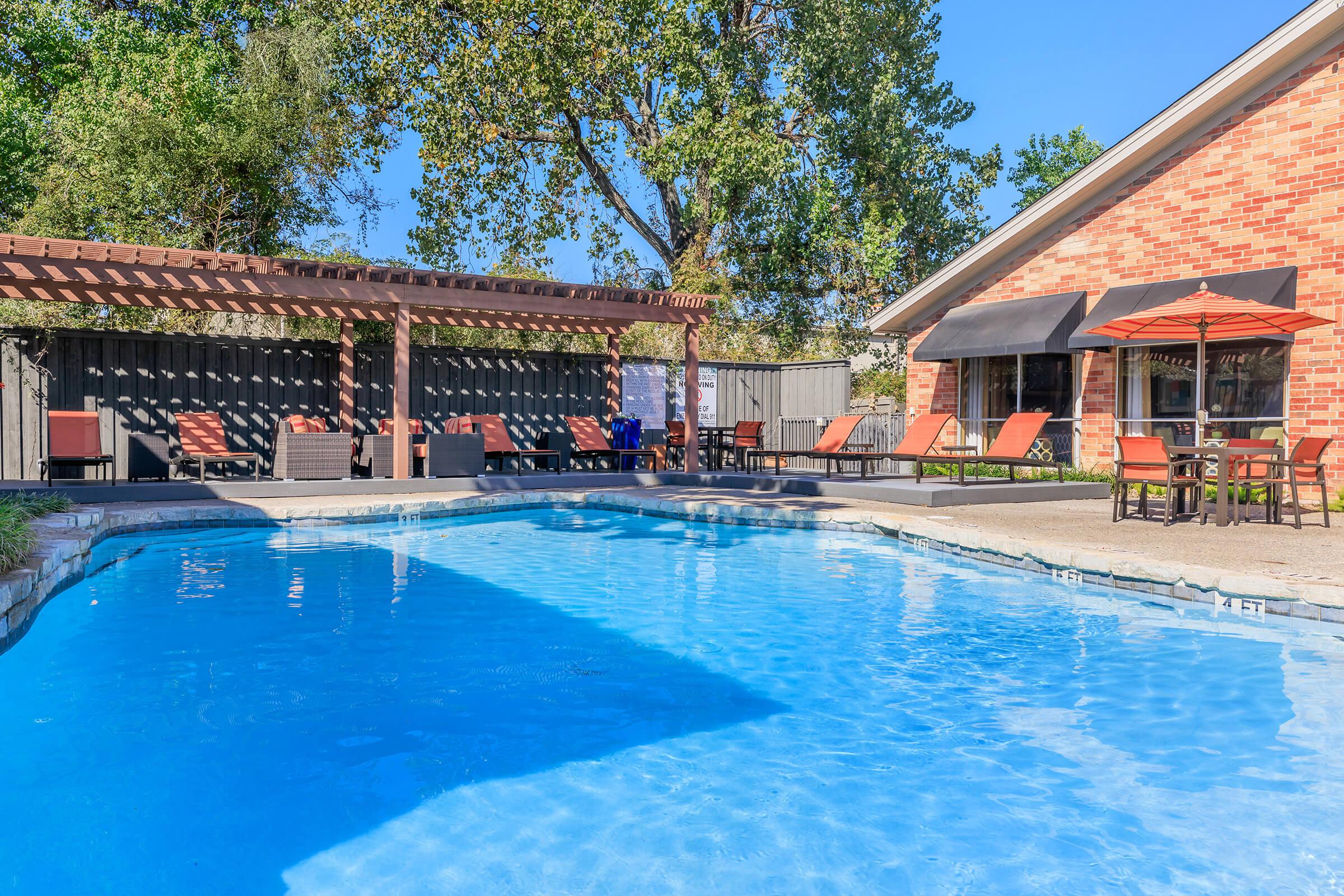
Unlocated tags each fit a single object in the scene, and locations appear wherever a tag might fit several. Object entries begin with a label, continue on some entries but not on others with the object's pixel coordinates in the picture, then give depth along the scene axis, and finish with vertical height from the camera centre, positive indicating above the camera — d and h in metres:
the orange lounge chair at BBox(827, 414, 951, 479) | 12.48 +0.07
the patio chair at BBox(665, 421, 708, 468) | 16.34 +0.14
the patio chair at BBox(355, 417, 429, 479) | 13.16 -0.16
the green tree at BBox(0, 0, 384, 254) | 18.41 +6.41
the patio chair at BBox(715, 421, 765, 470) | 16.08 +0.12
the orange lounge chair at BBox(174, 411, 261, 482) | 12.84 +0.03
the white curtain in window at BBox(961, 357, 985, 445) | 14.99 +0.72
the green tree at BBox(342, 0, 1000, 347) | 20.08 +6.98
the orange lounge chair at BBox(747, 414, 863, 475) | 13.73 +0.10
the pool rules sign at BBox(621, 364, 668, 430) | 18.23 +0.97
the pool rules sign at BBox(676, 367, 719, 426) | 18.83 +0.97
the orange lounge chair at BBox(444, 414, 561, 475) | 14.34 +0.05
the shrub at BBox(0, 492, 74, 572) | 5.81 -0.61
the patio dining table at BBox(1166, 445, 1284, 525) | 8.88 -0.11
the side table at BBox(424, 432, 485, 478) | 13.11 -0.17
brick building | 11.07 +2.42
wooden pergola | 10.73 +2.02
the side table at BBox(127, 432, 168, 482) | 12.27 -0.21
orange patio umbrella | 9.34 +1.33
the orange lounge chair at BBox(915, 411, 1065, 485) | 11.38 +0.04
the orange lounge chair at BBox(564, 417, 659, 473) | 15.43 +0.09
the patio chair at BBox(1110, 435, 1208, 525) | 9.09 -0.23
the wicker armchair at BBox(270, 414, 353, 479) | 12.50 -0.18
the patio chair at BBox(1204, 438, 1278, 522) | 10.01 -0.14
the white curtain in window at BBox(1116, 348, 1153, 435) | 12.84 +0.77
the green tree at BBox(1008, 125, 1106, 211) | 36.00 +11.13
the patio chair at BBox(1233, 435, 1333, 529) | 8.90 -0.24
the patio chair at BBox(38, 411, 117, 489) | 11.39 +0.00
